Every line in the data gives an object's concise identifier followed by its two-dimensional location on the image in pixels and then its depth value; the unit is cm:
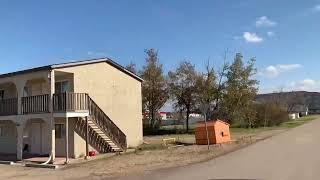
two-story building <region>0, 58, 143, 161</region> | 1583
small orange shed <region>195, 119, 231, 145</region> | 1884
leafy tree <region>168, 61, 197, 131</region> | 3431
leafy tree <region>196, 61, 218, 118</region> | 3371
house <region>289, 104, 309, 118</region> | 8950
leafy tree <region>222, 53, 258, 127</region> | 3375
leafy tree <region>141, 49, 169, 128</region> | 3426
